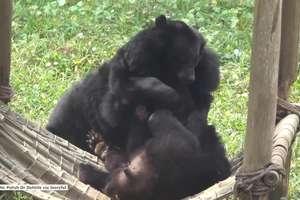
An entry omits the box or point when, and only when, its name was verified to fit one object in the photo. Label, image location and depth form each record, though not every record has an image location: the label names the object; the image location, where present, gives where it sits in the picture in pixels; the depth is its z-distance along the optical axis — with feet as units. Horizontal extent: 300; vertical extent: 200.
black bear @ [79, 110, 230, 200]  27.45
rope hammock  23.88
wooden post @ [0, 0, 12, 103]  32.30
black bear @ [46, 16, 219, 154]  29.48
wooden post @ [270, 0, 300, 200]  29.76
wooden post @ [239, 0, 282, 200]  21.86
